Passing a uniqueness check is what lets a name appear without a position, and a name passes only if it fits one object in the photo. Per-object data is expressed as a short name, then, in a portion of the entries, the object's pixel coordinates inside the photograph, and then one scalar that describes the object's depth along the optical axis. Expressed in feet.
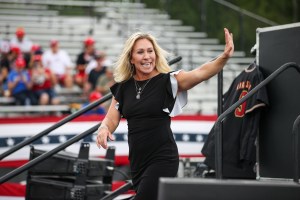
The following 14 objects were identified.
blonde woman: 19.84
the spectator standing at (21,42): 53.83
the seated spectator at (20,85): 47.88
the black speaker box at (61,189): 28.07
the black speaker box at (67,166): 28.27
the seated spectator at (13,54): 50.25
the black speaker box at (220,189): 17.46
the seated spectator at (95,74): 51.06
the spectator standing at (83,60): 53.83
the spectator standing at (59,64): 52.37
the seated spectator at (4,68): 49.37
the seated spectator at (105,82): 47.91
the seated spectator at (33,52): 49.61
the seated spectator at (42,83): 48.14
